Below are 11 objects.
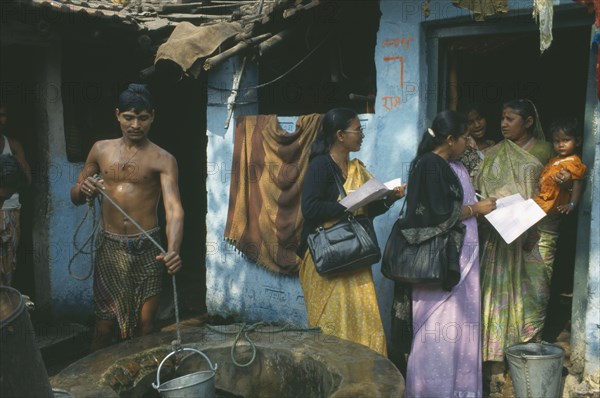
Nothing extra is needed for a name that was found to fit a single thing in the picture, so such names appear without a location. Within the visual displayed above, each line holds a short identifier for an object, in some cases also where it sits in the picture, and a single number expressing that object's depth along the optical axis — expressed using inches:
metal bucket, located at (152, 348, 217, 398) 123.6
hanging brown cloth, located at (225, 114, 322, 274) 233.9
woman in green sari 195.5
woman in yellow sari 174.9
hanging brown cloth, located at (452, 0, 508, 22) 173.9
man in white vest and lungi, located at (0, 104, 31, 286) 221.0
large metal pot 80.2
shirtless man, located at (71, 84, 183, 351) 186.9
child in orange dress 186.4
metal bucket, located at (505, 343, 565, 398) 175.9
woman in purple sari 170.1
